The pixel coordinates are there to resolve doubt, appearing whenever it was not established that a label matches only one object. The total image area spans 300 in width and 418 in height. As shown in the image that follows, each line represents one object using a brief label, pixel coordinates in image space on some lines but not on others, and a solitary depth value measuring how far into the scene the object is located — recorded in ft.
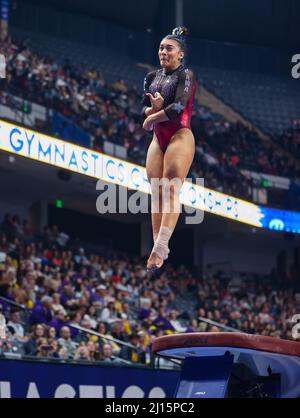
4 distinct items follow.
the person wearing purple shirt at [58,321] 48.91
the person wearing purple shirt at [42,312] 48.55
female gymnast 23.67
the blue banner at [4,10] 90.57
